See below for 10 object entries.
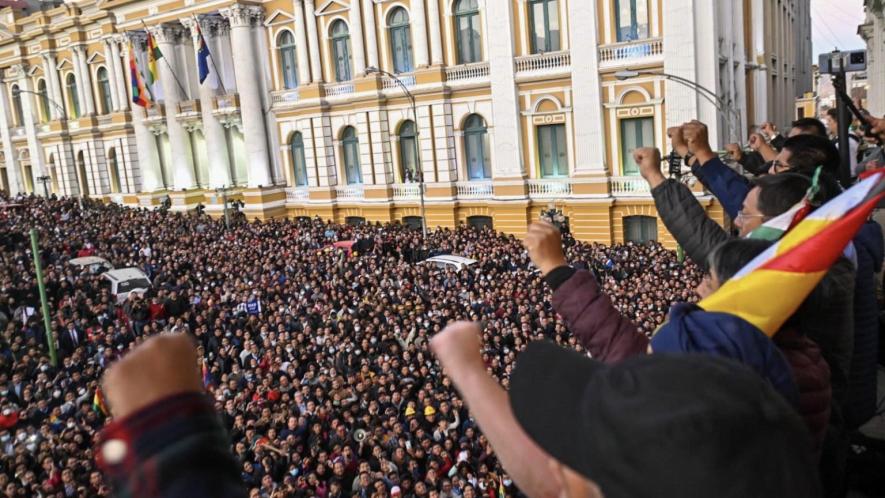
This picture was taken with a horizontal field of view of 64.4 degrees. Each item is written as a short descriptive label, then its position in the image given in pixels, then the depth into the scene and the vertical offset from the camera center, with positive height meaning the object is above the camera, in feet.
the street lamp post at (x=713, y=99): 71.64 +3.80
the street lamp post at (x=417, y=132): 88.63 +3.89
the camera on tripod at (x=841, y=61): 21.79 +2.15
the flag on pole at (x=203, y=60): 108.37 +18.40
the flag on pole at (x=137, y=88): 111.49 +15.66
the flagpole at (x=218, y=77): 117.13 +17.17
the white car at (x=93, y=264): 73.56 -7.72
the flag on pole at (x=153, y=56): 108.06 +19.51
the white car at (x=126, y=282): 66.78 -9.14
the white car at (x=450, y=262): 66.03 -9.84
